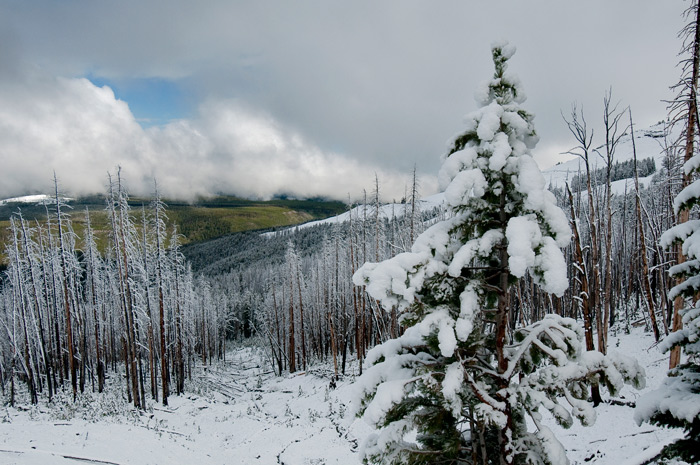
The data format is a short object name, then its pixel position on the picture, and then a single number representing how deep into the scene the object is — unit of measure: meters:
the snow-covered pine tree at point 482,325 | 3.51
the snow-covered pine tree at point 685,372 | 3.63
